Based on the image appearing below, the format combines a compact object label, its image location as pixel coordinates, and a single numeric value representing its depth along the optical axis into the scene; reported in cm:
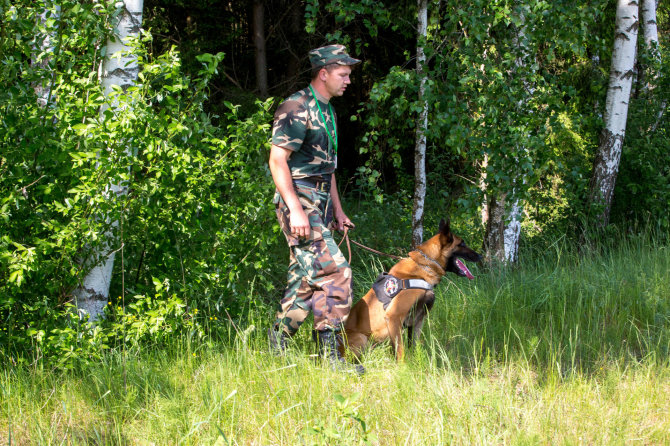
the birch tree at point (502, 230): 648
